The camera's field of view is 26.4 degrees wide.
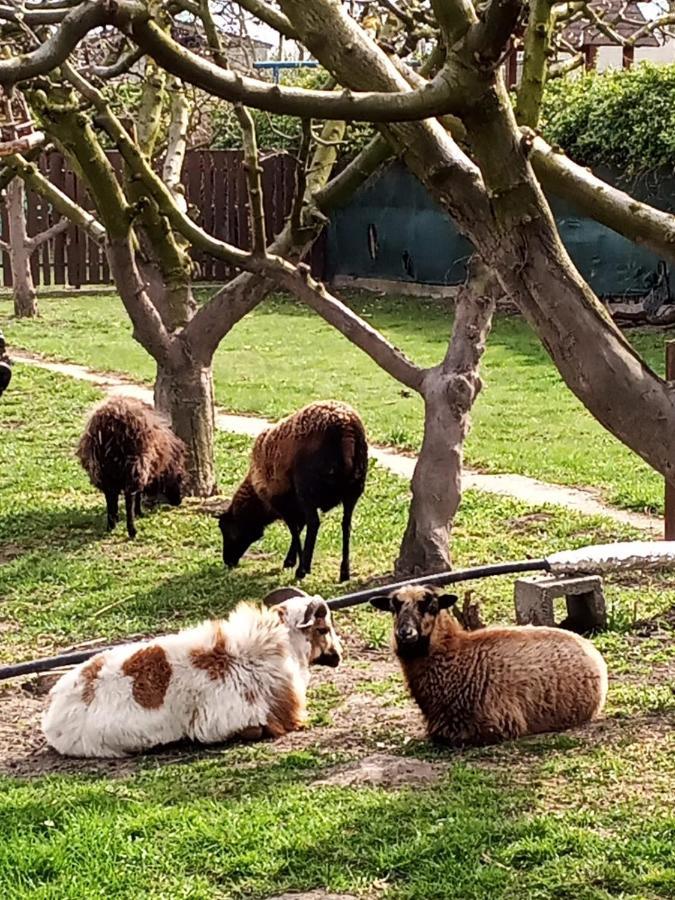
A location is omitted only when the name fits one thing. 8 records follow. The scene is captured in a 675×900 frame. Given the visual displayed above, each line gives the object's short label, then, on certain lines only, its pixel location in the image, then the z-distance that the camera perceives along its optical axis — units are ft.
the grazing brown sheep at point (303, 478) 32.50
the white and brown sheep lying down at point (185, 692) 21.79
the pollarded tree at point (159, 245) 37.17
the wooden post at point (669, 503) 31.30
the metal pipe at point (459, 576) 25.67
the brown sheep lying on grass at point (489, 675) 21.07
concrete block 26.08
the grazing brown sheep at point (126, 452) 37.83
